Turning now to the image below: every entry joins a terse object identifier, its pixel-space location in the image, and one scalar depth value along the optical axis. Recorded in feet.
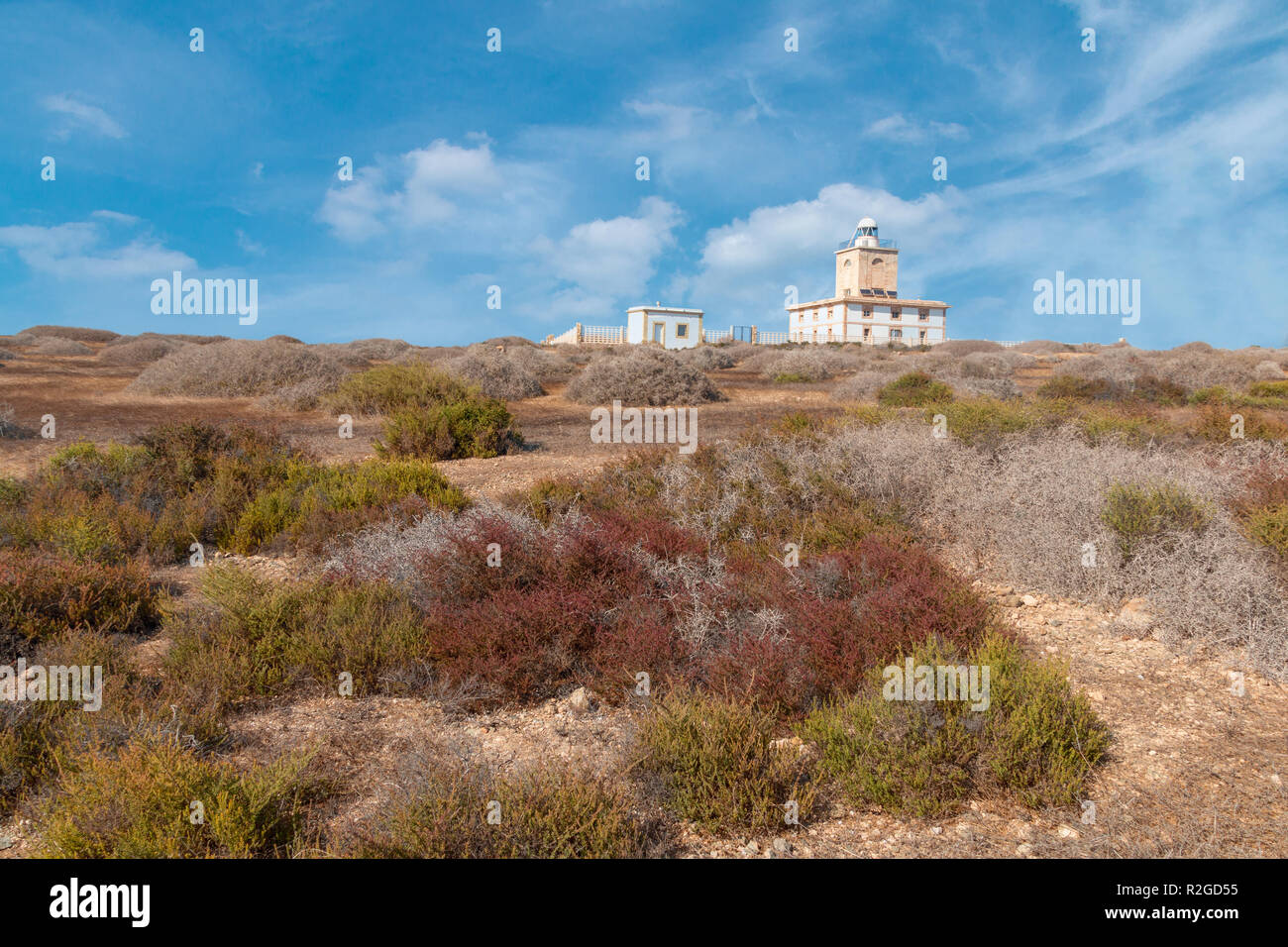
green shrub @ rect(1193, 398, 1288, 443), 31.45
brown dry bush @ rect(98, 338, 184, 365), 96.58
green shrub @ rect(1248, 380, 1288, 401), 57.21
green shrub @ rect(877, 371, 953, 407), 50.60
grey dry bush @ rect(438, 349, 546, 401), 66.95
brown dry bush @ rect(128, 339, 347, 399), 64.44
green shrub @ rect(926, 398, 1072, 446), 28.07
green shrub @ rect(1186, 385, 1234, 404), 50.88
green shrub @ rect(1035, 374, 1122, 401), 54.34
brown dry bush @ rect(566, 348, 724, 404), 62.69
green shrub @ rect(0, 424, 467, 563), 22.77
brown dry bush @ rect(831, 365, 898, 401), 63.83
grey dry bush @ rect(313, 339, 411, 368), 96.24
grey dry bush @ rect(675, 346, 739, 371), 102.68
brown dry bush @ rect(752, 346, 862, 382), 84.74
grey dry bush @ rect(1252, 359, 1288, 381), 70.28
